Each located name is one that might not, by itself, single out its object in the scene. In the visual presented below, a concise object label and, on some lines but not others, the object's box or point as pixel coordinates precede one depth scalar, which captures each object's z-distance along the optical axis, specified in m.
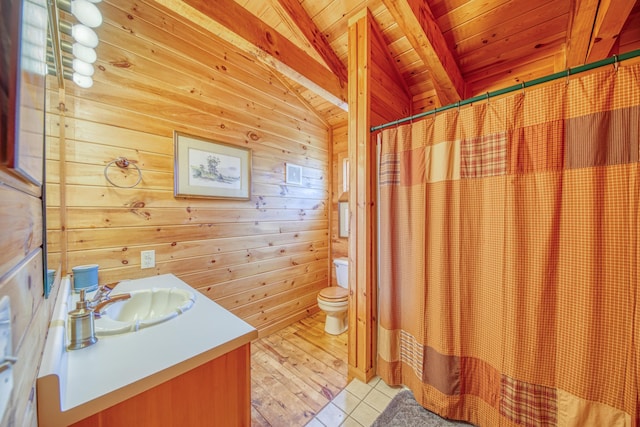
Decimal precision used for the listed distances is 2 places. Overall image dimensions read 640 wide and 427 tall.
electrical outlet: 1.52
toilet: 2.14
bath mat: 1.22
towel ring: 1.40
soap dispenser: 0.74
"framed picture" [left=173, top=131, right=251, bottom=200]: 1.69
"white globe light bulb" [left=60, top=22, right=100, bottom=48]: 1.08
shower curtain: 0.87
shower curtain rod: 0.85
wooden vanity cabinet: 0.63
